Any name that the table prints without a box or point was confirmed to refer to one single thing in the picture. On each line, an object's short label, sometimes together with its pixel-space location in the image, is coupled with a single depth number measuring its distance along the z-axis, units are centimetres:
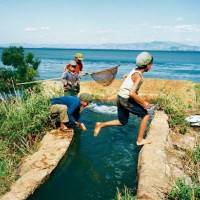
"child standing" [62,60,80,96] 823
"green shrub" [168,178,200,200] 361
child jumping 530
